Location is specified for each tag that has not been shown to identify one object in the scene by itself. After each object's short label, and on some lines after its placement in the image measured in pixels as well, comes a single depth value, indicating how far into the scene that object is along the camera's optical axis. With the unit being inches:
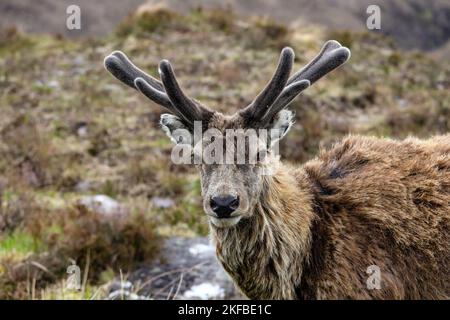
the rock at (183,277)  271.2
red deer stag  179.3
